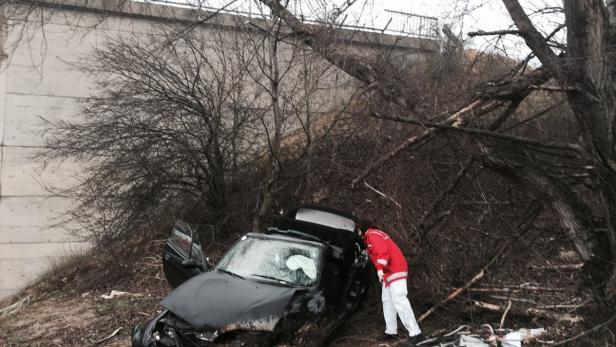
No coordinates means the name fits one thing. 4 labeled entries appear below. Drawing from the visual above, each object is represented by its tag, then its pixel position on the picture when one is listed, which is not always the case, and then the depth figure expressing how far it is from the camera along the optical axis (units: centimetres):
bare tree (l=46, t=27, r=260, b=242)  1069
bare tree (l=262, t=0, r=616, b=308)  587
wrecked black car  498
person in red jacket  621
